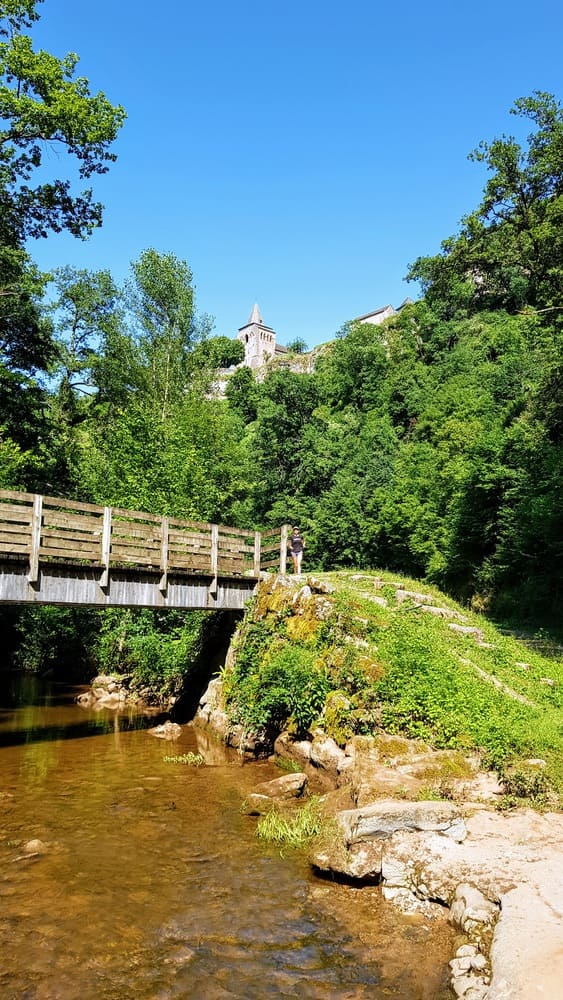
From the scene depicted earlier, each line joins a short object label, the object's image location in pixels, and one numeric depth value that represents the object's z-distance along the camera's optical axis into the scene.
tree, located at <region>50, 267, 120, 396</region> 36.34
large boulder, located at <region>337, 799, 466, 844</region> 7.34
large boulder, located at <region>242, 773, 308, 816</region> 9.85
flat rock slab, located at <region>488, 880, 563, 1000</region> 4.48
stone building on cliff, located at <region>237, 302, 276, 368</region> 138.00
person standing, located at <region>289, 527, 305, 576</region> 18.44
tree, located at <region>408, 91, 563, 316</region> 19.77
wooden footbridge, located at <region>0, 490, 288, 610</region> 12.24
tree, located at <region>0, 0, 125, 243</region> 18.09
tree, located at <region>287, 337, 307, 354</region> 135.60
